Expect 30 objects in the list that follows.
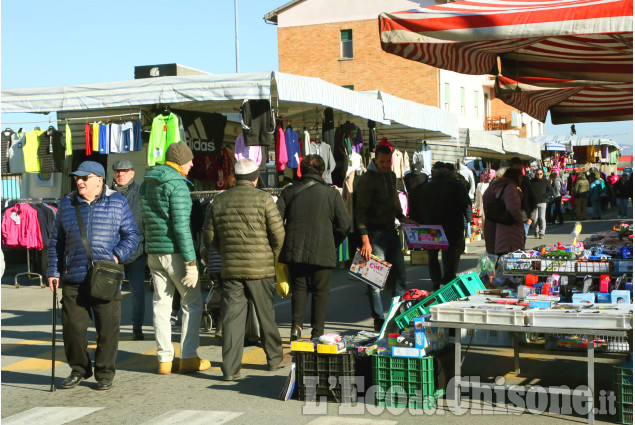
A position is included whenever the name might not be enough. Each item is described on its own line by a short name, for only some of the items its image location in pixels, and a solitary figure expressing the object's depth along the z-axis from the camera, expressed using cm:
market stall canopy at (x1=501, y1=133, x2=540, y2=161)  2622
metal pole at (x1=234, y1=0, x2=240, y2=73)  4780
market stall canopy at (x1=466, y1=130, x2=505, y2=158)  2259
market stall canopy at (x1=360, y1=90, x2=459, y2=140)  1575
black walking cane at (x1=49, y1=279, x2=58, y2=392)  739
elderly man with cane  744
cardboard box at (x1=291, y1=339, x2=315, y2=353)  676
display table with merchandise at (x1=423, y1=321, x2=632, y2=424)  586
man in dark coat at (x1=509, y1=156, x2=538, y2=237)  1257
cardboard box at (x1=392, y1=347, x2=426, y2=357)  638
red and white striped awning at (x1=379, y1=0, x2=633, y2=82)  644
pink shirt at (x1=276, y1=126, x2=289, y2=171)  1397
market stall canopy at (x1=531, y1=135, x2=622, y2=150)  3556
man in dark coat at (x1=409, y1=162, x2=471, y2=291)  1154
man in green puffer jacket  770
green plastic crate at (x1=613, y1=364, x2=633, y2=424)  586
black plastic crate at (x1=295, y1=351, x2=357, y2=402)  666
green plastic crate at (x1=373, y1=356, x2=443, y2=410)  636
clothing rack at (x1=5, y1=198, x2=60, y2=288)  1586
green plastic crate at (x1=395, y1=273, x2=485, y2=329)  710
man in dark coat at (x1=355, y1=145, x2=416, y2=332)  988
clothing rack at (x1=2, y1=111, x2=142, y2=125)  1410
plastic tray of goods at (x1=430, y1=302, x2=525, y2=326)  610
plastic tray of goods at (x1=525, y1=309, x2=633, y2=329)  583
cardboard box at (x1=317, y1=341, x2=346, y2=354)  669
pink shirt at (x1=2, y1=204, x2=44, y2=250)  1566
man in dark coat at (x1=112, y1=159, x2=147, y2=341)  987
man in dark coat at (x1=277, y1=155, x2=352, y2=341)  855
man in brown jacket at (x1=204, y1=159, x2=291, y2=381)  770
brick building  4525
